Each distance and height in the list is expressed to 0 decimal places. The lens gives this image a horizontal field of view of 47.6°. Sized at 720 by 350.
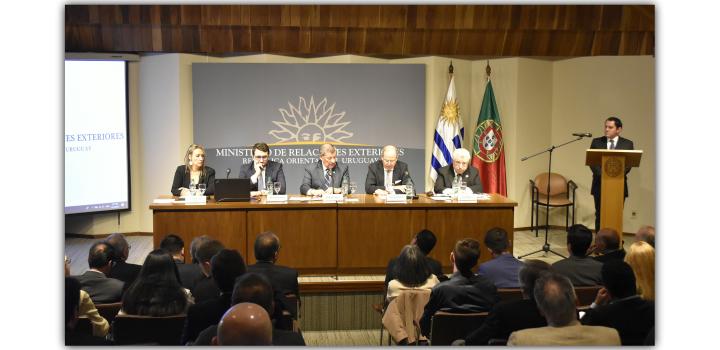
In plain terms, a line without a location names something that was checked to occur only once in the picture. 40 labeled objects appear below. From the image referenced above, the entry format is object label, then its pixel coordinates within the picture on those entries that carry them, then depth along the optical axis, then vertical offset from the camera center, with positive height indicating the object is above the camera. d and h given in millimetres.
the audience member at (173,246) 5246 -502
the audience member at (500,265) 5016 -605
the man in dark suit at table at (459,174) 7367 -56
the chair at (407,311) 4953 -875
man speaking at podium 7984 +265
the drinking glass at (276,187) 6910 -161
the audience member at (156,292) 4164 -642
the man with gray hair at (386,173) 7557 -47
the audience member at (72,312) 3982 -720
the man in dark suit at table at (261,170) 7309 -20
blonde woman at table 7156 -54
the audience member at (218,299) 3936 -653
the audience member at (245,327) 3123 -612
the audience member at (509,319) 3945 -733
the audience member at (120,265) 5008 -605
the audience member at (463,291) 4547 -688
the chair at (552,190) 9734 -262
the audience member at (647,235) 5395 -446
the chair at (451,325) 4387 -848
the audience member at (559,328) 3631 -719
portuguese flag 9672 +239
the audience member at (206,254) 4907 -520
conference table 6637 -477
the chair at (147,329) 4059 -812
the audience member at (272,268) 4863 -605
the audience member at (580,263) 5164 -608
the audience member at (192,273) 4996 -646
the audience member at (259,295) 3658 -584
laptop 6711 -182
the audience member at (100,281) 4714 -658
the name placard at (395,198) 6801 -254
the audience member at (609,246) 5410 -518
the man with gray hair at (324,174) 7348 -56
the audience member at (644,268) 4461 -551
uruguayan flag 9469 +394
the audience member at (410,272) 4988 -641
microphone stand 7988 -484
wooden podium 7070 -138
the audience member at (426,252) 5230 -580
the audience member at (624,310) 4090 -718
